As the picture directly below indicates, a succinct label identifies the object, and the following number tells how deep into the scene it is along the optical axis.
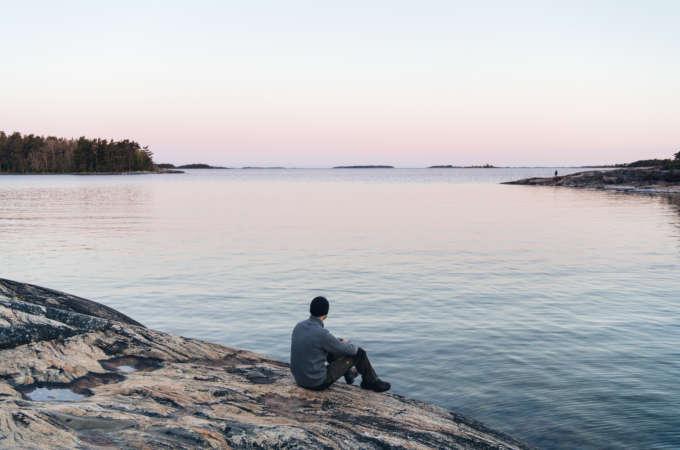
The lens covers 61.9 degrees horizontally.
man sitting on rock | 10.21
